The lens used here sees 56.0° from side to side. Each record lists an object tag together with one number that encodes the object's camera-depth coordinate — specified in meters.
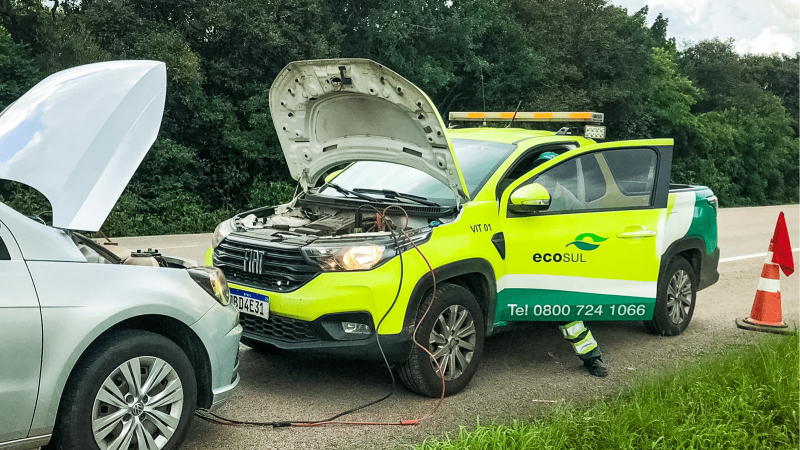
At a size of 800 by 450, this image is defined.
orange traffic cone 7.01
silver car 3.14
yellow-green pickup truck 4.56
